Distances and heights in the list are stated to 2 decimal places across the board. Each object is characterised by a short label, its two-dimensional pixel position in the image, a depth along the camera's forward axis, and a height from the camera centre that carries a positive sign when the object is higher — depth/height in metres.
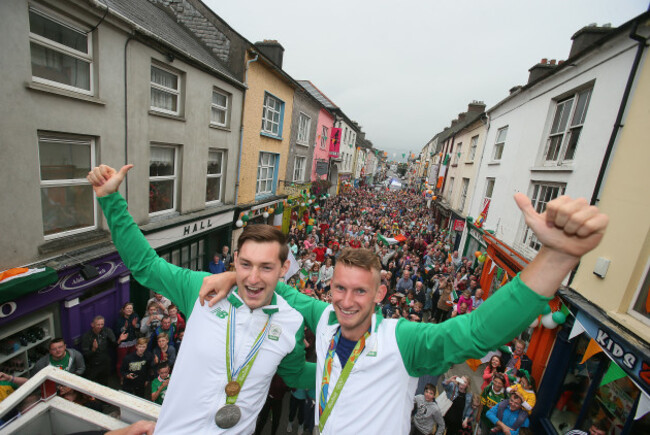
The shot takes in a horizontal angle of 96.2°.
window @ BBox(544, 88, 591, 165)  7.48 +1.83
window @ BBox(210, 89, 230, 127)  10.46 +1.48
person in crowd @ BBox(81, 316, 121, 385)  5.57 -4.11
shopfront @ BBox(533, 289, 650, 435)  4.34 -3.21
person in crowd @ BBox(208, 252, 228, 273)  10.38 -4.10
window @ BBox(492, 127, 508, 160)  12.41 +1.91
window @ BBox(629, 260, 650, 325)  4.68 -1.54
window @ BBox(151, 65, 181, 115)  7.93 +1.43
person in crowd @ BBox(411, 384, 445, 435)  4.78 -3.85
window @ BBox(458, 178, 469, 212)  17.23 -0.61
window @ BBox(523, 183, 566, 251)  8.13 -0.12
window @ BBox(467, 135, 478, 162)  16.71 +2.04
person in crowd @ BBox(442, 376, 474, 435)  5.25 -4.01
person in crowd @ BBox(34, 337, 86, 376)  4.80 -3.87
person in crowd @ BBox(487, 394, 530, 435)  4.94 -3.87
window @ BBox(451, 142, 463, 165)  19.67 +1.87
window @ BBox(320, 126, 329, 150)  23.35 +2.02
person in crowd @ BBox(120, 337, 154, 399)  5.21 -4.07
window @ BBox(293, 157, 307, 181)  19.39 -0.57
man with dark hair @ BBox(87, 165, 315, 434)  1.87 -1.21
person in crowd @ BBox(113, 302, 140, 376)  6.11 -4.05
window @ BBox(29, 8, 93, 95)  5.09 +1.38
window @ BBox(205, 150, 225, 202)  10.91 -1.01
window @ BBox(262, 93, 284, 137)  14.10 +2.07
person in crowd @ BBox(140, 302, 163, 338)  6.52 -4.01
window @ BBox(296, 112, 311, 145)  18.45 +2.11
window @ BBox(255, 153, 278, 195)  14.74 -0.89
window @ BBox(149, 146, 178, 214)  8.38 -1.06
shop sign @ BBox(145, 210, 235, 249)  8.41 -2.72
